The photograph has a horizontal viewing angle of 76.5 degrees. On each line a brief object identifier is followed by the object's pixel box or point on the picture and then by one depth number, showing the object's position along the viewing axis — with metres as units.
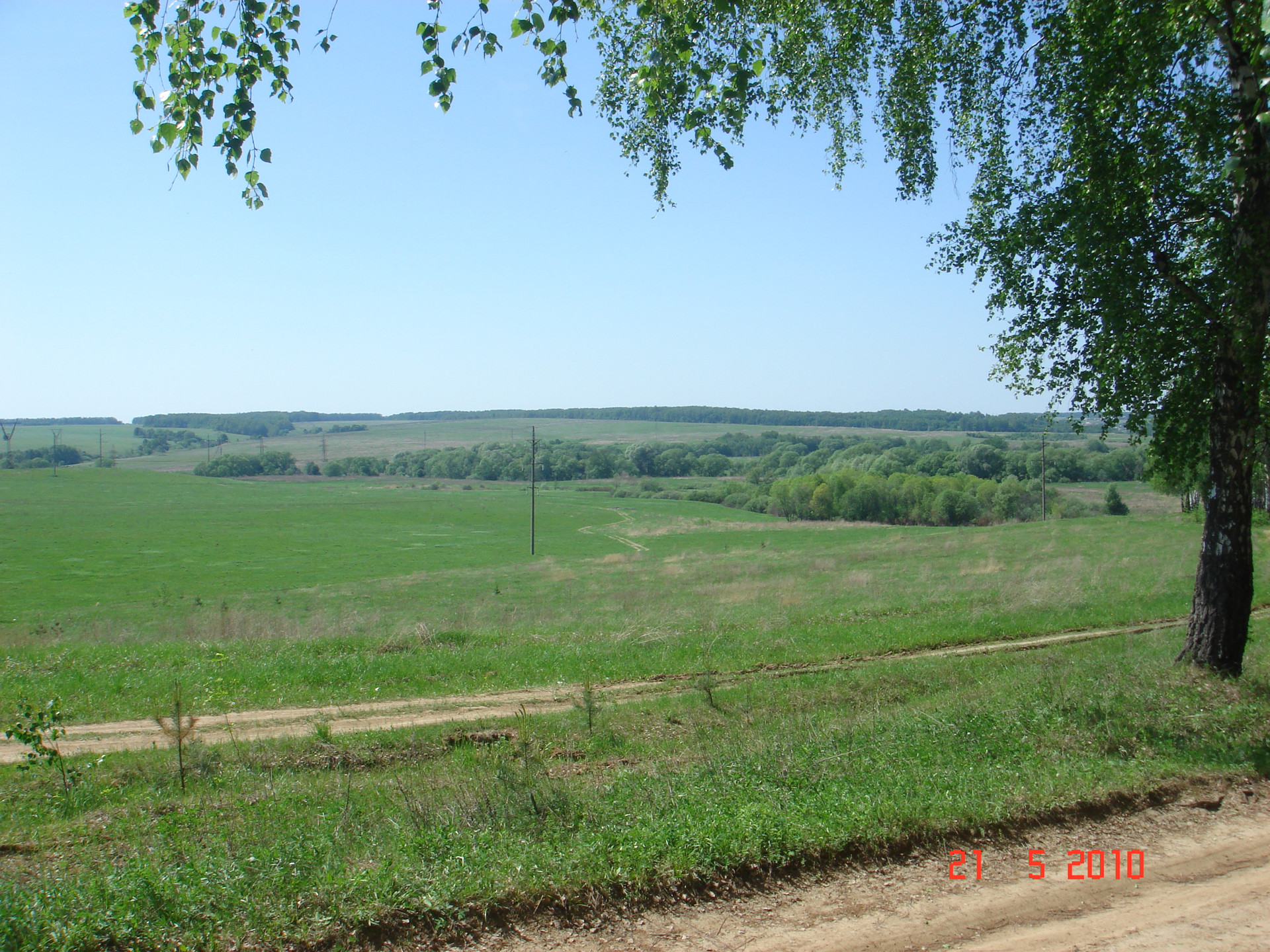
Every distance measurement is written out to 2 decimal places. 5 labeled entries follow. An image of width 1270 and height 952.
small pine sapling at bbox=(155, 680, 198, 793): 7.38
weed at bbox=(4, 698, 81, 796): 6.37
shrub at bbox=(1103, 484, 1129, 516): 71.50
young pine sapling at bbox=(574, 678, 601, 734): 9.29
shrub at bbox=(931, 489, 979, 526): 80.81
